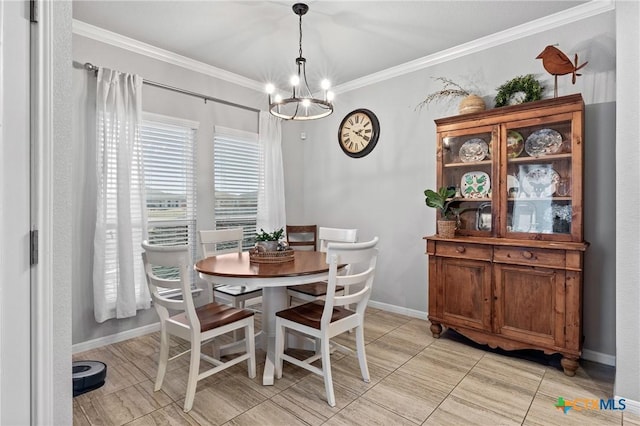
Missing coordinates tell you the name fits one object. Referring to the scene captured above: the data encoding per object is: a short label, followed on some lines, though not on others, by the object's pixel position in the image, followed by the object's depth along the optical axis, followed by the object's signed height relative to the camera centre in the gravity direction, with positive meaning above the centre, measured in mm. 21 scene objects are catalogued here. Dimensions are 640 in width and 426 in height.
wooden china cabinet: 2488 -177
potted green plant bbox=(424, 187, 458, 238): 3090 +32
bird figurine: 2588 +1154
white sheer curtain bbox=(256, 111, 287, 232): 4273 +429
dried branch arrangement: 3338 +1202
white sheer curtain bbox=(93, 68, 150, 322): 2900 +144
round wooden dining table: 2154 -420
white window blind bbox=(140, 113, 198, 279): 3307 +333
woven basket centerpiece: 2592 -357
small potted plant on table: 2627 -246
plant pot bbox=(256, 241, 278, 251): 2621 -272
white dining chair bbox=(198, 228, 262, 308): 2920 -705
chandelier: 2539 +928
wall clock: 4094 +987
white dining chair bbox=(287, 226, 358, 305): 2848 -681
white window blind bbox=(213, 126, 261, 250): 3912 +386
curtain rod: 2877 +1262
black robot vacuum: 2242 -1131
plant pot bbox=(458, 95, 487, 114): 3047 +972
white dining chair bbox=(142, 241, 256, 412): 2045 -736
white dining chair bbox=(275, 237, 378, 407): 2109 -739
